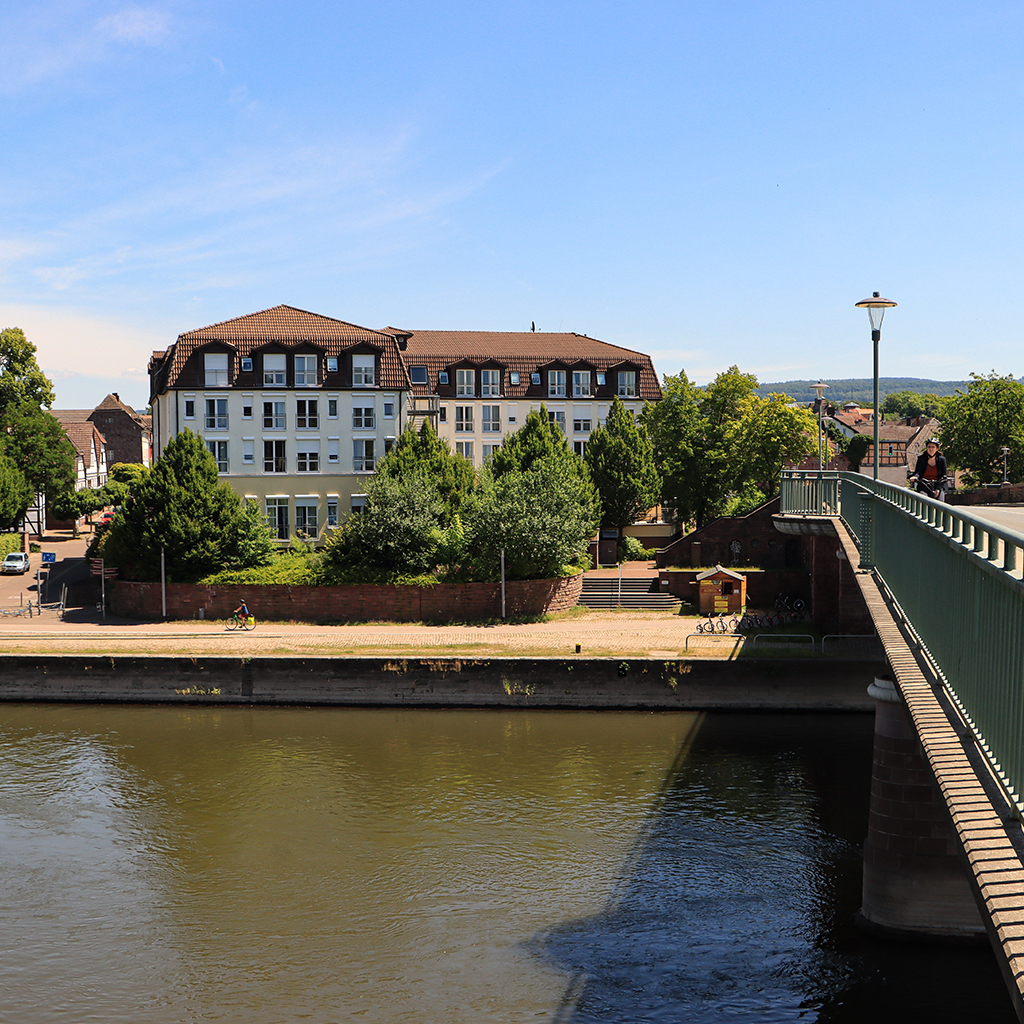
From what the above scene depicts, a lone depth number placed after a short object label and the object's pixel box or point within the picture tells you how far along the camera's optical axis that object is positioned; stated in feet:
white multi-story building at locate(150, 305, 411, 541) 173.17
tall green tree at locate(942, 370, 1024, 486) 222.69
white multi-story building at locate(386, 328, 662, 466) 224.12
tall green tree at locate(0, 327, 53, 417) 229.04
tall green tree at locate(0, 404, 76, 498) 219.00
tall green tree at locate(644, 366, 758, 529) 188.44
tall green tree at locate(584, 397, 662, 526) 175.94
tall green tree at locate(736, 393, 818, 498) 181.06
